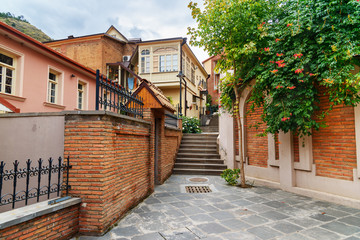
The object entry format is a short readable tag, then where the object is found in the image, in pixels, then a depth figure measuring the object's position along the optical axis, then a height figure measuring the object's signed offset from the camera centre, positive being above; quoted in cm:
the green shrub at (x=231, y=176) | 716 -148
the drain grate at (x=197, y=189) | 647 -180
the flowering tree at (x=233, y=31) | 606 +326
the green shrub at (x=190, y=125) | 1347 +60
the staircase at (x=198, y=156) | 910 -108
